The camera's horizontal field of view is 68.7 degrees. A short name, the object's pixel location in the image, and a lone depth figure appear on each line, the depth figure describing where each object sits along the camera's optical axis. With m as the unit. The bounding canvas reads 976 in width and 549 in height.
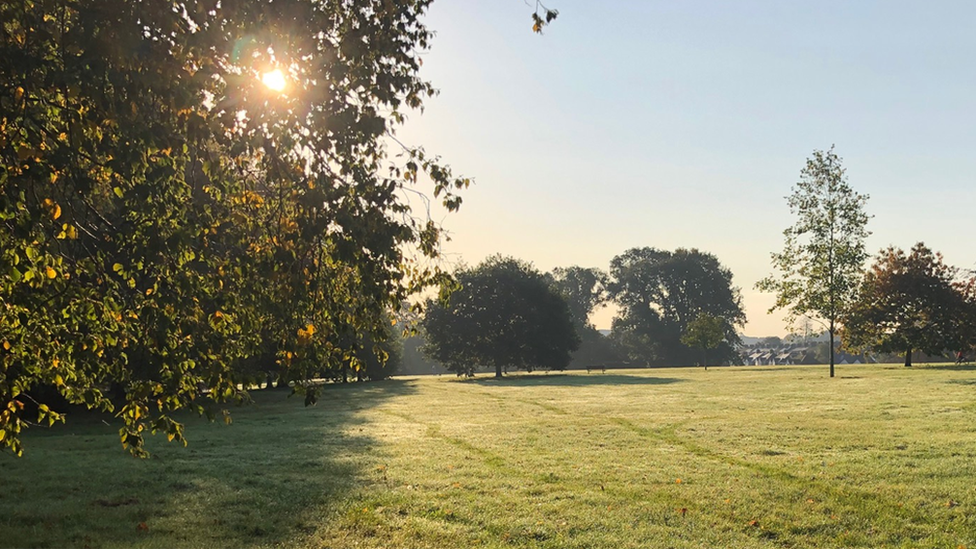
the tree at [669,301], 128.00
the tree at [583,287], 151.62
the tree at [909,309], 62.06
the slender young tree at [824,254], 54.28
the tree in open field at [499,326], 79.75
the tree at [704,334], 88.62
